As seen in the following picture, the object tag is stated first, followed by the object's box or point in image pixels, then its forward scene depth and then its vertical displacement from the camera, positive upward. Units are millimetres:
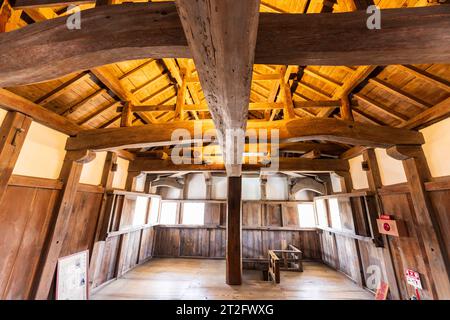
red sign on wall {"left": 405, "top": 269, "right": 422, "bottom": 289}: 2621 -826
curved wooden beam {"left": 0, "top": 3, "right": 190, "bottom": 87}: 917 +853
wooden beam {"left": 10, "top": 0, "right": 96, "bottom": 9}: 1438 +1616
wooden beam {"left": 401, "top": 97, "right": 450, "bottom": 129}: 2172 +1246
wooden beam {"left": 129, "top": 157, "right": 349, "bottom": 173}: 4520 +1167
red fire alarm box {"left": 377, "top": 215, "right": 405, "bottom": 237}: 2898 -129
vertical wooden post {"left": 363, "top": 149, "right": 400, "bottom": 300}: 3099 -229
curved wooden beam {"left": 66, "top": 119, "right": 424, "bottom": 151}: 2367 +1050
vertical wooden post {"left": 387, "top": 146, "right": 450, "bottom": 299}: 2211 +12
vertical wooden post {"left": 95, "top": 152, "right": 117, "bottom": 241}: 3598 +449
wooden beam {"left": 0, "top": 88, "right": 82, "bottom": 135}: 2033 +1178
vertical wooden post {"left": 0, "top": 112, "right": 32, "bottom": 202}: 1986 +725
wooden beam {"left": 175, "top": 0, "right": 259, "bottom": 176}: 617 +656
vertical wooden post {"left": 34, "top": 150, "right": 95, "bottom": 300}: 2426 -109
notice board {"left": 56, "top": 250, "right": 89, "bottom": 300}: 2693 -974
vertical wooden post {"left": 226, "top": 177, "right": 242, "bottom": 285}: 3879 -351
